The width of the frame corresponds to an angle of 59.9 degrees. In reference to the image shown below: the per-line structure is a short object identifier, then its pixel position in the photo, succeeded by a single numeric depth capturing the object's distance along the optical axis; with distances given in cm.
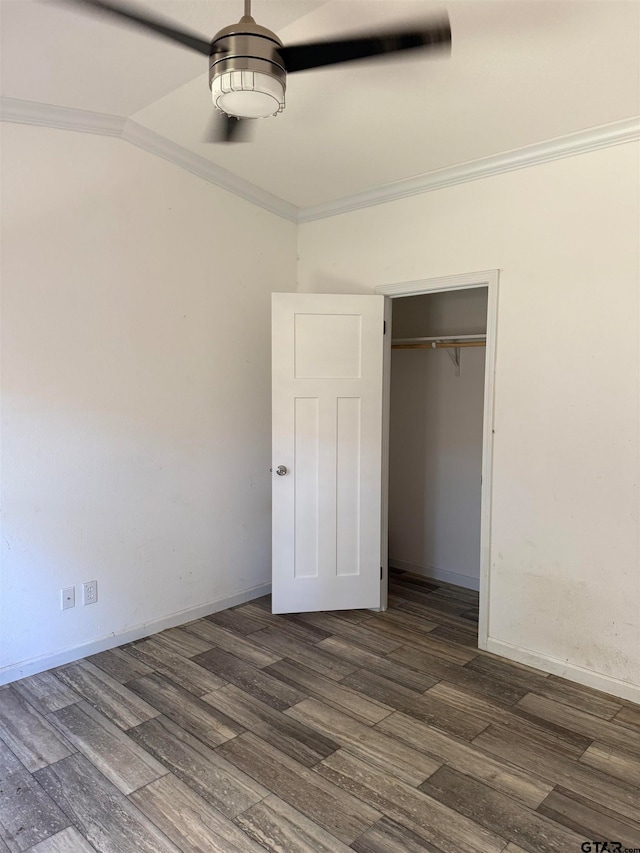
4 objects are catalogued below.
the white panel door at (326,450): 347
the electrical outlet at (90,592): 296
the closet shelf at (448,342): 387
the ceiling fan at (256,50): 141
